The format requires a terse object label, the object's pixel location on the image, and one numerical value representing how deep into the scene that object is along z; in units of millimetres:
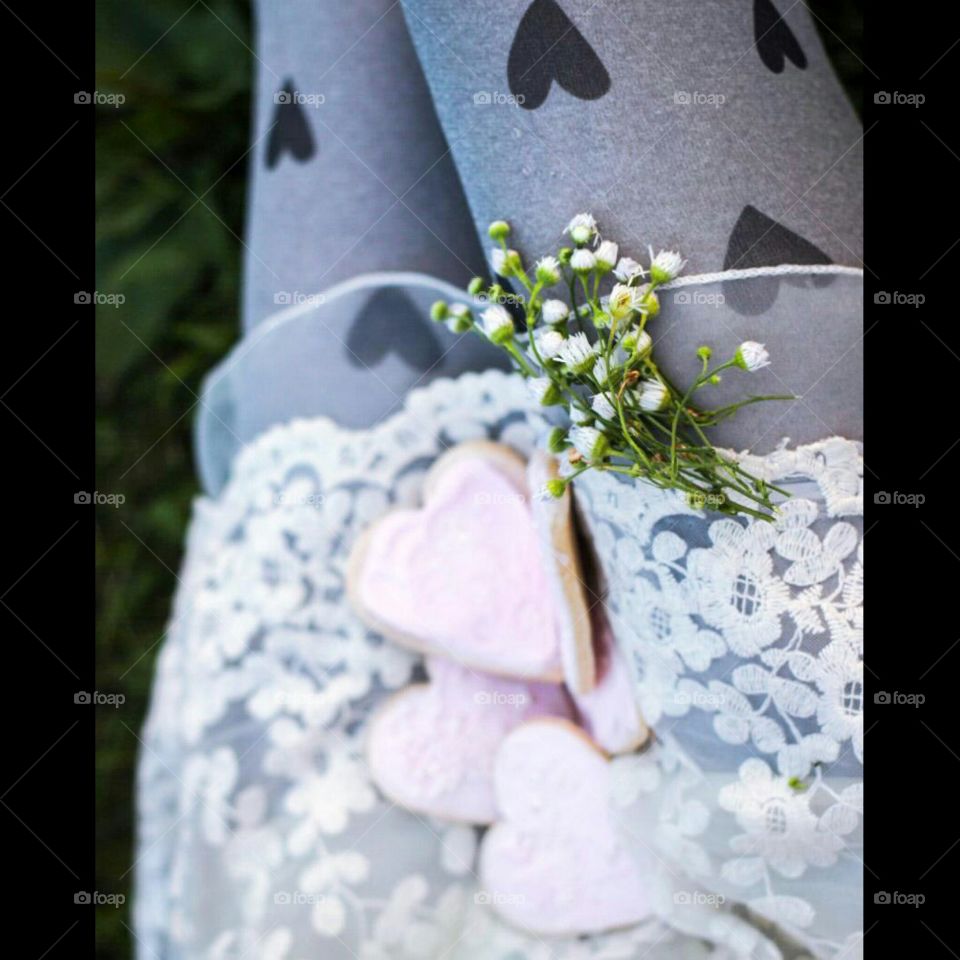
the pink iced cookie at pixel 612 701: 740
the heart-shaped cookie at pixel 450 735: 804
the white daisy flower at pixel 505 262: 575
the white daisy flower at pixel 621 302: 543
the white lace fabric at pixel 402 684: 612
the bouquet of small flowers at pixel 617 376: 546
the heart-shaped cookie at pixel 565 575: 687
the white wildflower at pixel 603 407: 550
